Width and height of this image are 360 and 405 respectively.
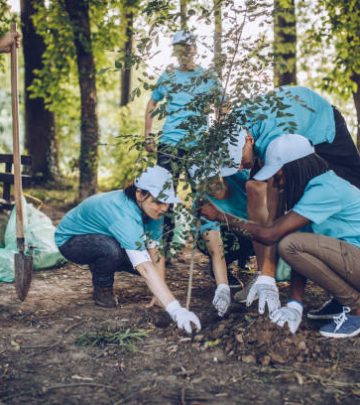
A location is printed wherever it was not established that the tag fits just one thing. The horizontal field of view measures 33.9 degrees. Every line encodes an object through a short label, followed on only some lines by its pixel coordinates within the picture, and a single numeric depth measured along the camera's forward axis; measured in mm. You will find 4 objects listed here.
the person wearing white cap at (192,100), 3197
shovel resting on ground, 4203
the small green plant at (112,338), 3355
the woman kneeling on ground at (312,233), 3414
